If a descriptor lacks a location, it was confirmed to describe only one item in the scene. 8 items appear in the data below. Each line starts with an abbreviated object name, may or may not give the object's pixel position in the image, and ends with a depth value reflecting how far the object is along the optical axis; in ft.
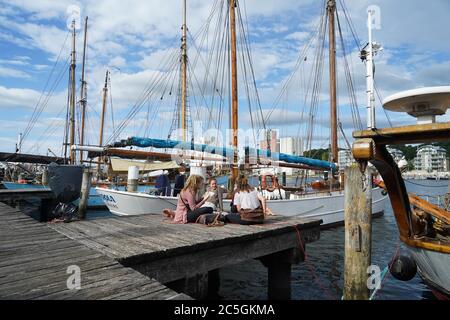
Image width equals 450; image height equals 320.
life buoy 50.25
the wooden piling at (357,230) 15.79
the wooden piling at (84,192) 38.52
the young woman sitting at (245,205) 21.66
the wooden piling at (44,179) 75.68
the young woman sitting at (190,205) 22.49
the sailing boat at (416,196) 14.46
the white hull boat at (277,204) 39.70
